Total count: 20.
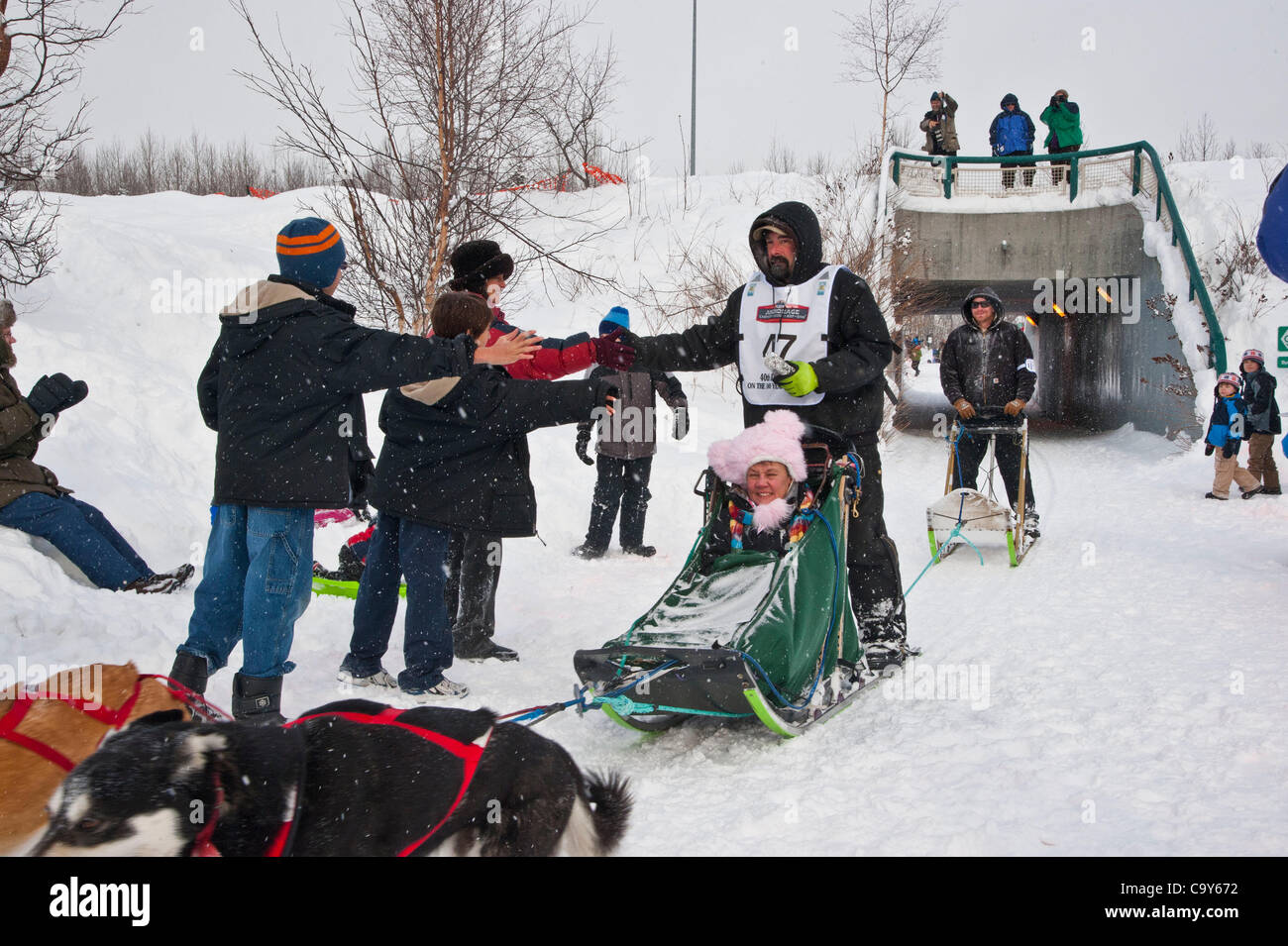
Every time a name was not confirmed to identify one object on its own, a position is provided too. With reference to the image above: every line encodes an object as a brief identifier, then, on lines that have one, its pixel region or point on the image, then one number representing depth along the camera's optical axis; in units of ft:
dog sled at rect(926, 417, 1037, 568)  21.50
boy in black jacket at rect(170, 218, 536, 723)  10.14
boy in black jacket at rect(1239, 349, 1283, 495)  29.66
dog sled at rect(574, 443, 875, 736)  9.98
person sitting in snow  15.20
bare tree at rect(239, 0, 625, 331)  25.13
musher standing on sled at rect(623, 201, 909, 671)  12.79
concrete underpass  46.29
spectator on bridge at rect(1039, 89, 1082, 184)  54.54
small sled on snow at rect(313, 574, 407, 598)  17.42
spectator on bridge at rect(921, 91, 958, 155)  57.57
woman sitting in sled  12.10
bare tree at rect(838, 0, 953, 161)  58.95
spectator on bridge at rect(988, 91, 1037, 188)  55.21
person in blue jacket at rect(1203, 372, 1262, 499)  29.27
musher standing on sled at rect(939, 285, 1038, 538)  23.53
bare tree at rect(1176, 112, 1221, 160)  92.89
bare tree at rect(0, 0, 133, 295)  21.72
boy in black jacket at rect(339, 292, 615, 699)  12.52
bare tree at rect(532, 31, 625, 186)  28.25
